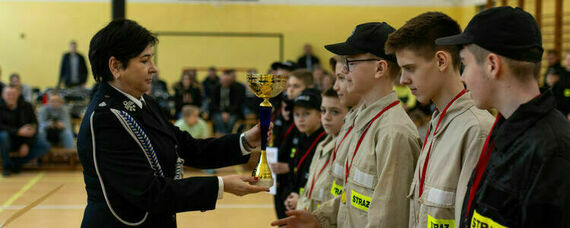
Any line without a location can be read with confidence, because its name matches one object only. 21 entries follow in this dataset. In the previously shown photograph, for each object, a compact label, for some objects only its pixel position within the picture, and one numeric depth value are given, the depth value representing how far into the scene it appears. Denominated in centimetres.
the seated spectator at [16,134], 914
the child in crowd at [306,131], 421
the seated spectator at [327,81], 946
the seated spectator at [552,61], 952
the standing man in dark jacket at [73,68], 1537
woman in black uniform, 224
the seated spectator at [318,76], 1220
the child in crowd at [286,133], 475
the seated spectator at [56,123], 982
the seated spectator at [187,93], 1318
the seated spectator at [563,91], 876
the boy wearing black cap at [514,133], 139
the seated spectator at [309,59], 1706
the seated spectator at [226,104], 1281
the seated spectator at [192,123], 959
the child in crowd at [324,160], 330
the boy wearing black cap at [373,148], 228
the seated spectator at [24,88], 1254
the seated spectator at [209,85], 1421
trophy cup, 262
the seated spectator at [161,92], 1334
